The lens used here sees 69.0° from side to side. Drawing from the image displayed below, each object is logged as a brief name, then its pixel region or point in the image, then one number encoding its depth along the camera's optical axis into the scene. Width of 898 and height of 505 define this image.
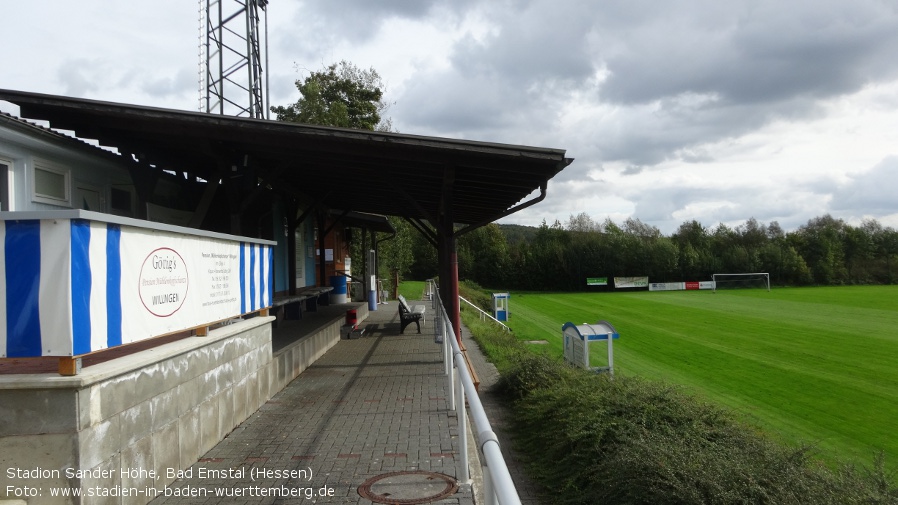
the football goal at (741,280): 67.12
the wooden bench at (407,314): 15.22
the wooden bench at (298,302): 12.05
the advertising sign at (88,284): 3.76
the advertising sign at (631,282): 68.12
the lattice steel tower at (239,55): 18.08
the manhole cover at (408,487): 4.60
